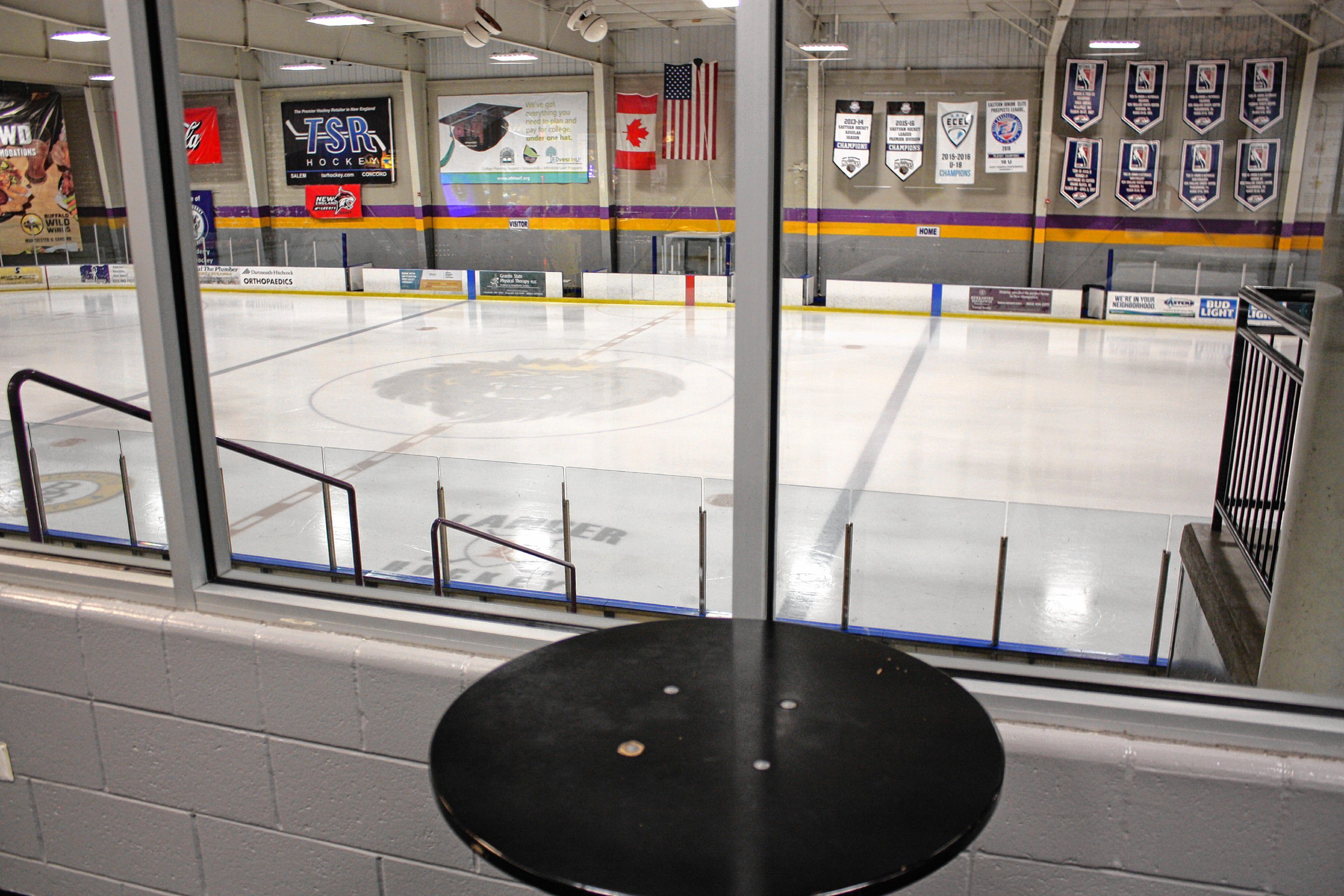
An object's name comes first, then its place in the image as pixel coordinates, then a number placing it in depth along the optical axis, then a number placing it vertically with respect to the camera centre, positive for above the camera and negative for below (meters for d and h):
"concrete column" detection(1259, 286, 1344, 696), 2.21 -0.74
